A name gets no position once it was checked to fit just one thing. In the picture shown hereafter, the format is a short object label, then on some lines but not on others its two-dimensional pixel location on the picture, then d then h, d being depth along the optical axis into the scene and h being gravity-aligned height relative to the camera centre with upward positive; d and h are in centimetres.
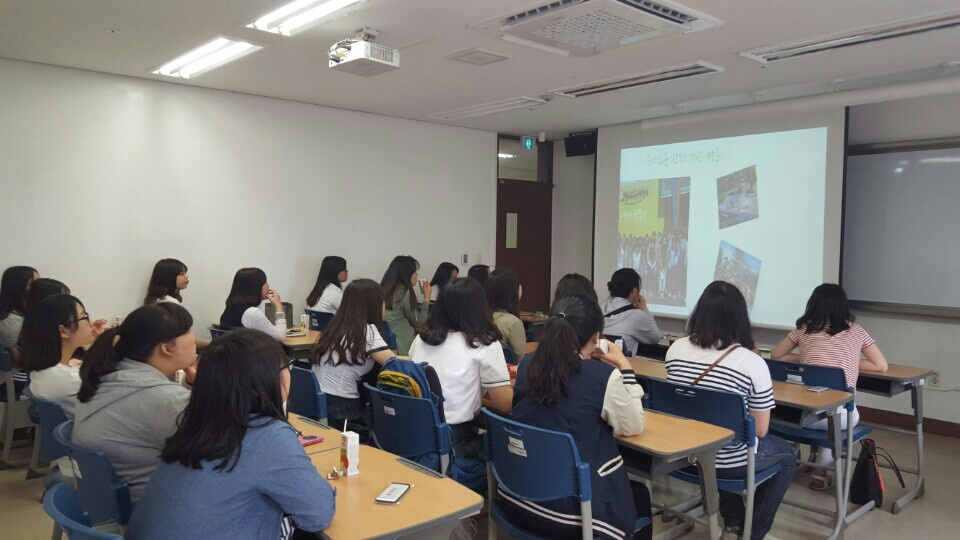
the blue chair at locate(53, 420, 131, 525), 203 -82
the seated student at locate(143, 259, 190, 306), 544 -44
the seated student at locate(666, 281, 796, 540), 300 -64
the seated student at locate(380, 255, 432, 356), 573 -64
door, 849 -4
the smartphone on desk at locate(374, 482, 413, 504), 196 -80
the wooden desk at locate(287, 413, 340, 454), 253 -83
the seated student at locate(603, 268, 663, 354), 477 -64
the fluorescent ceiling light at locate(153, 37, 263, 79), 462 +126
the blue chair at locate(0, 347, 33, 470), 422 -117
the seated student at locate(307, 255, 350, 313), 632 -56
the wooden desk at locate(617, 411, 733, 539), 249 -80
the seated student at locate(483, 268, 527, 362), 427 -51
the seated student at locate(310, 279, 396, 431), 358 -67
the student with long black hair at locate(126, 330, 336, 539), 161 -60
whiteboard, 552 +8
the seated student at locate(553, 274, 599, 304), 417 -35
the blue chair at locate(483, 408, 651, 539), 227 -84
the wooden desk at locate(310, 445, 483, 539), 180 -81
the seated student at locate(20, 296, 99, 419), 319 -60
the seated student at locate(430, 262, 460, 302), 676 -44
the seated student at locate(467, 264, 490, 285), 619 -39
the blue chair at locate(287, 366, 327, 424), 325 -84
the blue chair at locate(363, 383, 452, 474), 286 -88
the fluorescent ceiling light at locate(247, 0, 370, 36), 371 +125
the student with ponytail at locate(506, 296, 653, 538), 236 -67
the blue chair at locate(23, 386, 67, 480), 309 -94
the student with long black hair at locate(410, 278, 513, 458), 313 -61
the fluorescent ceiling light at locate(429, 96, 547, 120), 629 +123
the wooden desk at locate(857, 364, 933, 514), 393 -92
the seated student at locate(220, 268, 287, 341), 502 -57
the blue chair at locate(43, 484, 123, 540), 150 -69
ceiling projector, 401 +106
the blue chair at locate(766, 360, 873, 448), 357 -81
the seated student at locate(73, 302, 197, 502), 211 -56
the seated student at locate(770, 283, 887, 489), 391 -62
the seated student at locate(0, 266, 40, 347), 455 -50
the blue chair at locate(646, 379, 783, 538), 291 -82
